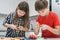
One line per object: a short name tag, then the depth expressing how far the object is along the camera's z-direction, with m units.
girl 0.95
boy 0.92
